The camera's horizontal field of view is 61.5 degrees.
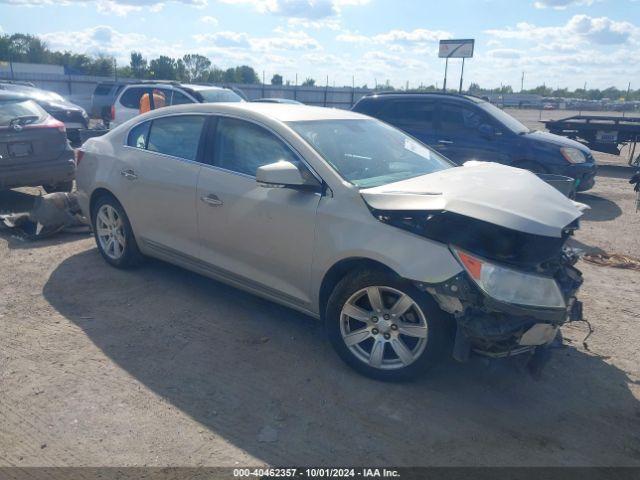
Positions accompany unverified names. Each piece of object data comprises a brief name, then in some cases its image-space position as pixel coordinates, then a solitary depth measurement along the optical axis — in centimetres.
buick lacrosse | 318
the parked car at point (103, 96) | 2321
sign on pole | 2636
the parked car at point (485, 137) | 892
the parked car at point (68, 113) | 1338
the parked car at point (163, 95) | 1343
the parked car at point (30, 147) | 740
